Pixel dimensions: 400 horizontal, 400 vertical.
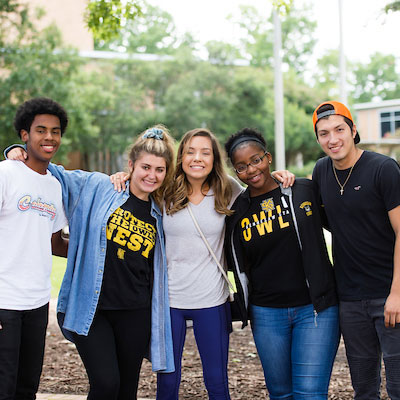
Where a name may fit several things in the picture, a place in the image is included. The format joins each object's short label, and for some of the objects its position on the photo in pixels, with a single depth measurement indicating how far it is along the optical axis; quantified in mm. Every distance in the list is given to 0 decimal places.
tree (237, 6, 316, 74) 53719
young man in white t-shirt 3326
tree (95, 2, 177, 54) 52344
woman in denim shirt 3646
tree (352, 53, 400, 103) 61219
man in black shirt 3373
